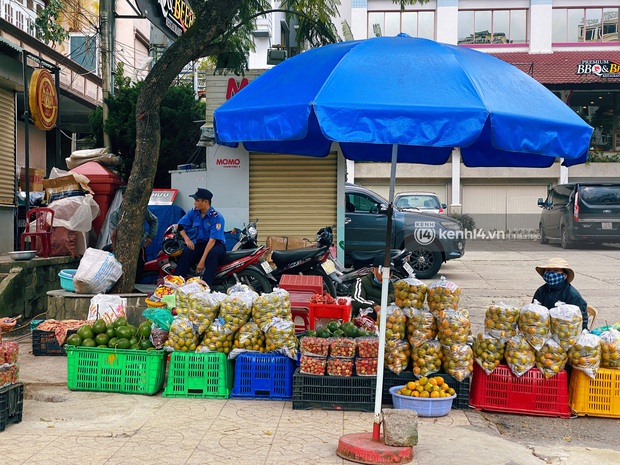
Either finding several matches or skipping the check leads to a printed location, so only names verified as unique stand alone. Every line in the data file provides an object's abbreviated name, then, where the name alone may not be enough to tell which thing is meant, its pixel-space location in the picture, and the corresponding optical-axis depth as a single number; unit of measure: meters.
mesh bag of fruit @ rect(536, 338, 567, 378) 5.84
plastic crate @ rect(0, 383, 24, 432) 5.04
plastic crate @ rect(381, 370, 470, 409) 6.00
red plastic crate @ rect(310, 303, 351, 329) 7.10
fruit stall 5.83
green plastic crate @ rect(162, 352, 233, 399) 6.09
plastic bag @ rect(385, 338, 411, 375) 5.98
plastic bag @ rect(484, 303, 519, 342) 5.92
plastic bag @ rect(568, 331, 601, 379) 5.81
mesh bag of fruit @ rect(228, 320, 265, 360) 6.12
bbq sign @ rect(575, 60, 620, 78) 31.44
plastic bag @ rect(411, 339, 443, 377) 5.95
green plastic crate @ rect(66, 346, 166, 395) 6.19
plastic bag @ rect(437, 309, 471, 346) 5.92
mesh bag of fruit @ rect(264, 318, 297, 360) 6.08
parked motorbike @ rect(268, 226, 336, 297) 10.06
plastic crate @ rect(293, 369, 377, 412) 5.82
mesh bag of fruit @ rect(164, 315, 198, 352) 6.12
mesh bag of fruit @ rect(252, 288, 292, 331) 6.16
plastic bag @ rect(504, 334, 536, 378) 5.85
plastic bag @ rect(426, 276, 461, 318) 5.99
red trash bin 11.58
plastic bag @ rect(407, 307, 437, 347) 5.98
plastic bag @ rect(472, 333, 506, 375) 5.95
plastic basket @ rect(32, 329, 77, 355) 7.77
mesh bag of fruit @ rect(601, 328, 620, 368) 5.95
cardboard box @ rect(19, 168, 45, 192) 15.88
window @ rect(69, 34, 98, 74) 20.73
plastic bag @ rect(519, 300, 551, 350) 5.79
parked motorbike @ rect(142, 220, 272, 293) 9.75
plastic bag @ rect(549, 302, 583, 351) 5.79
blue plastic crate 6.10
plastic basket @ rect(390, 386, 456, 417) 5.69
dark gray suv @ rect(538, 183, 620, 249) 21.55
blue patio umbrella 4.32
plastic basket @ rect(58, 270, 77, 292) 8.75
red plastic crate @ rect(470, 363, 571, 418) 5.91
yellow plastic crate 5.90
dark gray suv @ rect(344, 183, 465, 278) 14.78
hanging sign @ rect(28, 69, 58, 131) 11.27
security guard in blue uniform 9.07
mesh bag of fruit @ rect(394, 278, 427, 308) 6.07
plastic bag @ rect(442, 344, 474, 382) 5.92
